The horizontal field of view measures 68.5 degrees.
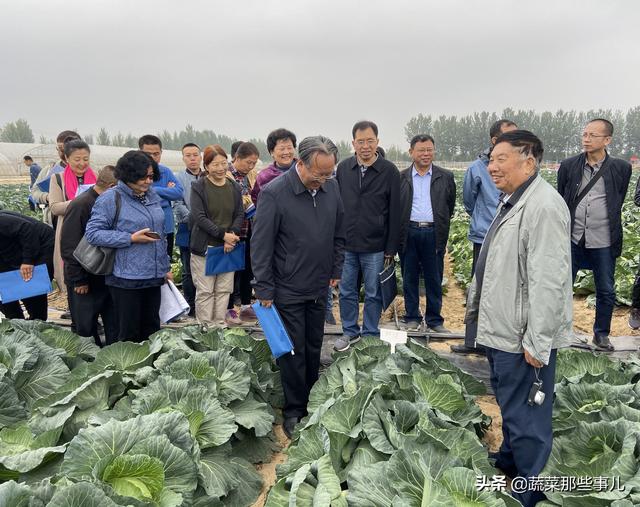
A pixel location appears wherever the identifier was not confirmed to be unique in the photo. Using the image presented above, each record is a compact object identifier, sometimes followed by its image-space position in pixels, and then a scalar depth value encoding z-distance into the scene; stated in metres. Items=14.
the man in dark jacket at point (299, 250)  3.13
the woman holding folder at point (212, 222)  4.35
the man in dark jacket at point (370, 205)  4.13
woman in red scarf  4.30
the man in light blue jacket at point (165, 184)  5.12
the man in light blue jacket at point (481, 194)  4.43
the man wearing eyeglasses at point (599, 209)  4.02
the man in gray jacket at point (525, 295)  2.19
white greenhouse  43.53
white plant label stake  3.62
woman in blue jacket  3.48
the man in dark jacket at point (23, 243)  4.05
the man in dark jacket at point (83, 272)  3.79
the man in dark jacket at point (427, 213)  4.56
